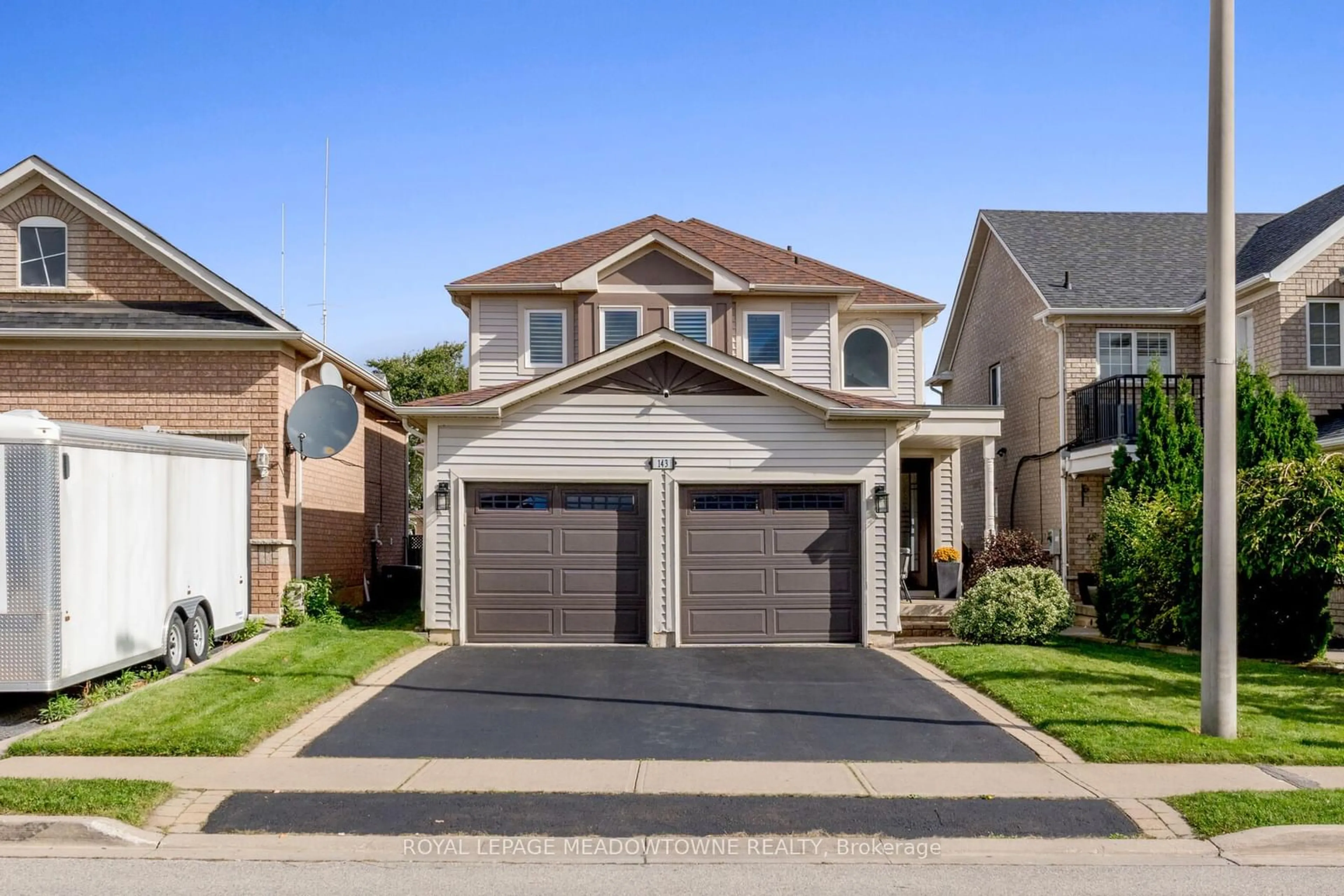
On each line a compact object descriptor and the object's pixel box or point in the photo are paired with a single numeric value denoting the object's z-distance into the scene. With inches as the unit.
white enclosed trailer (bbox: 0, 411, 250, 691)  424.5
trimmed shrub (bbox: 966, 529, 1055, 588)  840.3
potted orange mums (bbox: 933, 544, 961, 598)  805.2
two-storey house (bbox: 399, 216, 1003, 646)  669.3
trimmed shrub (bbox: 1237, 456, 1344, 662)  529.3
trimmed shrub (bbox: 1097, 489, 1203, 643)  632.4
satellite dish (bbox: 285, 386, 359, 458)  698.2
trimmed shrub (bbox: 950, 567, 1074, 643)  654.5
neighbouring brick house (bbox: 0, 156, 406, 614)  691.4
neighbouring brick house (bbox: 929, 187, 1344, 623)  849.5
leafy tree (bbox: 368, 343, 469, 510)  1734.7
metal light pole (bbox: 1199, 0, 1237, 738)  399.5
